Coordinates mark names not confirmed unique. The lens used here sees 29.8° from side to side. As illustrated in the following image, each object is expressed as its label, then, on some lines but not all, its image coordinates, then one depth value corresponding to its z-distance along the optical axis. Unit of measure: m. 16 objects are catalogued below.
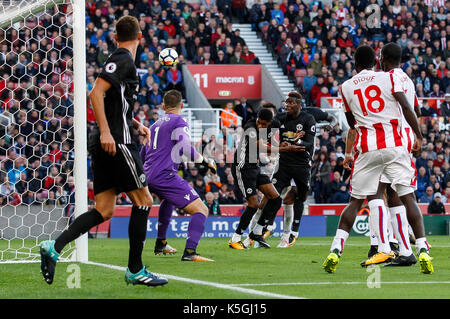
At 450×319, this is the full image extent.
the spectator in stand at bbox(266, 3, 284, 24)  29.75
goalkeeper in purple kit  10.16
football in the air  14.04
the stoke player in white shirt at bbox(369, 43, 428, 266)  8.80
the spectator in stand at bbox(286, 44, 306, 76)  28.14
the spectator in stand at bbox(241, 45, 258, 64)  28.08
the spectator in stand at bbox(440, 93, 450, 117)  26.19
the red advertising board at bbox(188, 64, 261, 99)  27.08
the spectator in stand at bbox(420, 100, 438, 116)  25.92
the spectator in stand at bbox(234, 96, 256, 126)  24.59
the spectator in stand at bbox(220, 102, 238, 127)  23.47
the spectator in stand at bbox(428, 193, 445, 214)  21.71
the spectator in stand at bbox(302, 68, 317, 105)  26.59
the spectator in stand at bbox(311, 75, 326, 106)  26.43
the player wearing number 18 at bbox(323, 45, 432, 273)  8.48
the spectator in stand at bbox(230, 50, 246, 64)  27.66
